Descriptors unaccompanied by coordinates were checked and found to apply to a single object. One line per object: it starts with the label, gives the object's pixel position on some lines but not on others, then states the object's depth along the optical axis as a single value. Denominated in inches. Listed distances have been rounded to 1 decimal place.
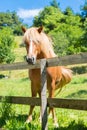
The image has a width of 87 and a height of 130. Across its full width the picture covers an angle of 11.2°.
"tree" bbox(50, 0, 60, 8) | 5505.4
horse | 329.0
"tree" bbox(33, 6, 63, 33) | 4692.4
